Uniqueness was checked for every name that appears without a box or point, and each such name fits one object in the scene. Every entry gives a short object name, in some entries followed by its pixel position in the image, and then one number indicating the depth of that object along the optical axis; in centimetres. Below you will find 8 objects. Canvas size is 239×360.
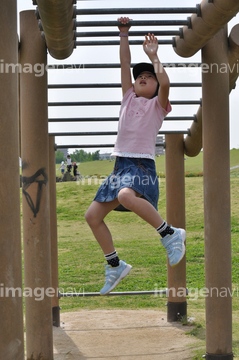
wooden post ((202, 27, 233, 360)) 937
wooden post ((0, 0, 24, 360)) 572
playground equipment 937
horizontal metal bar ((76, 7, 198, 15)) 777
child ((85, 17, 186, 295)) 784
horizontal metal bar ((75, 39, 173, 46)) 897
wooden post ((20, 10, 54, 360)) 944
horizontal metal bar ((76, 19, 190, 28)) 792
